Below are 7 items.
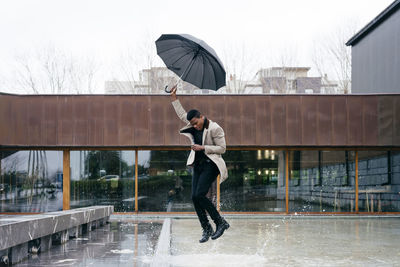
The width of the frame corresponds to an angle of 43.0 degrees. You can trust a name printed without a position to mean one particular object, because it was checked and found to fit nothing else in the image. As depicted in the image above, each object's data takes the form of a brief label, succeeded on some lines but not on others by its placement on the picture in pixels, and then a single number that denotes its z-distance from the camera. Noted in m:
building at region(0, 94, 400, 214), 17.09
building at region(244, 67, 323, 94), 41.38
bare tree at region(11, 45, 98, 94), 37.78
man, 6.60
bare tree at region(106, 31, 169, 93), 37.69
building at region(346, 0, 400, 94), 20.92
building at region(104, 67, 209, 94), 38.41
